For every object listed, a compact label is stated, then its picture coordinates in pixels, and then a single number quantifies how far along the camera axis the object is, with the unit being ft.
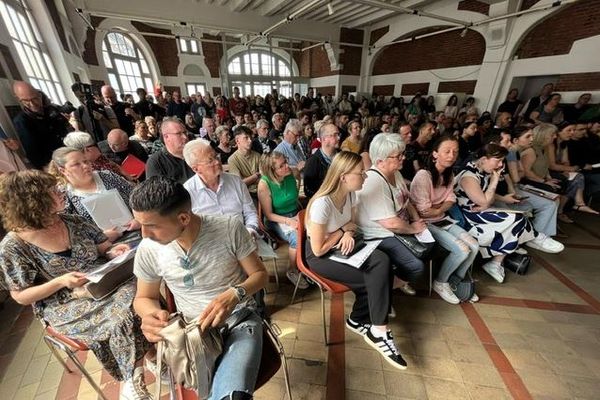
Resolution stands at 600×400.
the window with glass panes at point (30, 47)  12.30
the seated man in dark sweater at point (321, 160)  8.54
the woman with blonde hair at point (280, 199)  7.09
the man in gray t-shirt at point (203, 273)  3.02
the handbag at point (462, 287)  7.06
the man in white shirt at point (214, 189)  5.72
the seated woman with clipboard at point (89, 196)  5.27
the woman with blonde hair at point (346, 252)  5.08
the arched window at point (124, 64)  33.19
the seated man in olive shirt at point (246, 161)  9.18
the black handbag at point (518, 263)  8.07
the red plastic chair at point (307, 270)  5.43
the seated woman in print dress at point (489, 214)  7.25
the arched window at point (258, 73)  41.27
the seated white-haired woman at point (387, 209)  5.84
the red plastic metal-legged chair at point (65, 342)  4.11
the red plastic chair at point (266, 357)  3.41
